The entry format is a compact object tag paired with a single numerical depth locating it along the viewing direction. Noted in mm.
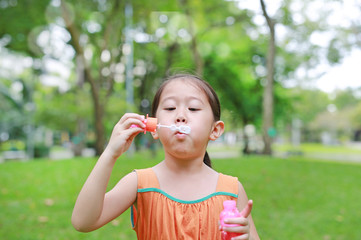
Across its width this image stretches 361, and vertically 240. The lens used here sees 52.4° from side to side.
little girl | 1517
